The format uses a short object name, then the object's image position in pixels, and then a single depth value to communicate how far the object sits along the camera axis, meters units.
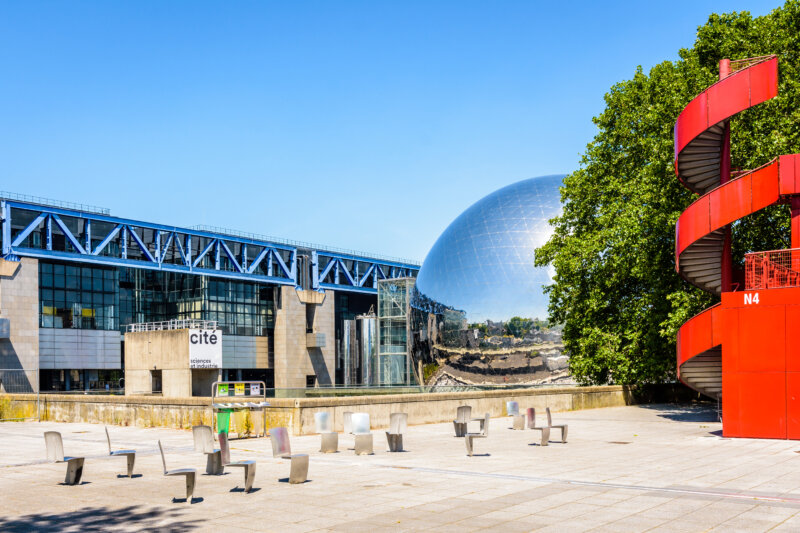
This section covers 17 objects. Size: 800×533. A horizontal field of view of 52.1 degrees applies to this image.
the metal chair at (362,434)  17.62
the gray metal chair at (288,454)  13.41
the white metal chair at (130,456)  14.33
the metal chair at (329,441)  17.97
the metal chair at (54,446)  15.96
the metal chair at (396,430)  18.14
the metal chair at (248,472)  12.50
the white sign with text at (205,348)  58.44
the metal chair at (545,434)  18.91
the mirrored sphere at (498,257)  45.38
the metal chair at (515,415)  23.42
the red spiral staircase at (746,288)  20.38
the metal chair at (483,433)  16.90
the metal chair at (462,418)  21.26
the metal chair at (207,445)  14.68
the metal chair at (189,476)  11.61
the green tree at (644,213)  29.64
